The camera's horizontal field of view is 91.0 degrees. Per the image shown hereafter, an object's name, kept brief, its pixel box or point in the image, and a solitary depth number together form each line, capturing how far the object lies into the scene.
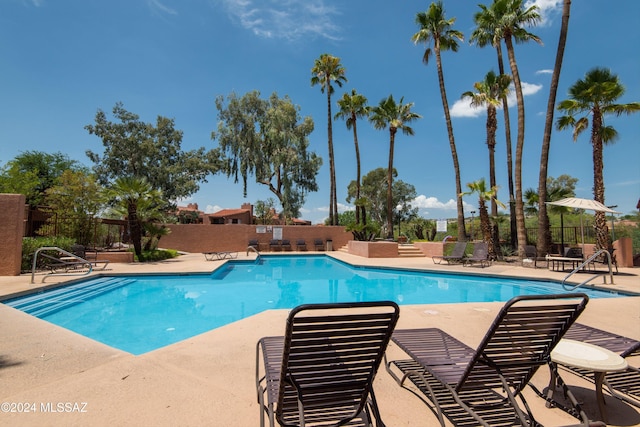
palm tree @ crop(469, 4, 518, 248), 13.88
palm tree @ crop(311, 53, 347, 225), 22.59
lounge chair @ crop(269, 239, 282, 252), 20.92
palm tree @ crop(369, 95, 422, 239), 20.03
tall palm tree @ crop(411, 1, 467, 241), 15.76
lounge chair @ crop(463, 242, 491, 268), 12.45
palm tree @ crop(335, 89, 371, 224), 22.30
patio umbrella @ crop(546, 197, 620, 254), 8.98
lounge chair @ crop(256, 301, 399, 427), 1.55
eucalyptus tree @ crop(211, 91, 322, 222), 26.31
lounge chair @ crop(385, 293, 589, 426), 1.85
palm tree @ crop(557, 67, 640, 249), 11.31
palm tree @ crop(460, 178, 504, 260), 14.05
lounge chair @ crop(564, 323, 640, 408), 2.34
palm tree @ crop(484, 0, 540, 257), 12.91
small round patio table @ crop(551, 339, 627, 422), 1.97
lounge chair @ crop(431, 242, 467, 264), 13.09
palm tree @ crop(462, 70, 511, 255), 15.25
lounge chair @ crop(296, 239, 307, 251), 21.38
